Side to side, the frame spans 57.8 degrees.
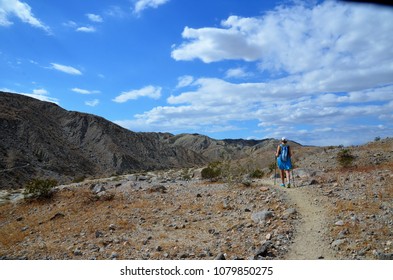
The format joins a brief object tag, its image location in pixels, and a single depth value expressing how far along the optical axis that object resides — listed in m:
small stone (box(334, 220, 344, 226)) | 7.45
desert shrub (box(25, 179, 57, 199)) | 15.45
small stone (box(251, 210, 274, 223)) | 8.49
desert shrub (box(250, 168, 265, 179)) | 18.31
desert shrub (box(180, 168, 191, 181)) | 20.18
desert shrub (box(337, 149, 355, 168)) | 17.98
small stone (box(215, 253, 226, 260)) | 6.50
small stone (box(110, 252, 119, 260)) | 7.24
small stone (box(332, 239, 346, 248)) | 6.56
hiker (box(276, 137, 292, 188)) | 12.23
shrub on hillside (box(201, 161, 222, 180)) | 17.66
